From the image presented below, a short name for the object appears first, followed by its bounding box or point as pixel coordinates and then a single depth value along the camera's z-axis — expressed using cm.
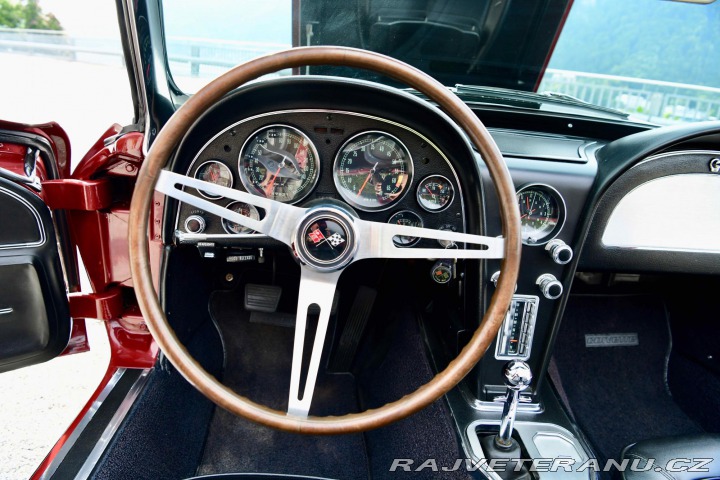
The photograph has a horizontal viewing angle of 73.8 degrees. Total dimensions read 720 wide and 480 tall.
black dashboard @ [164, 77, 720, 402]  143
